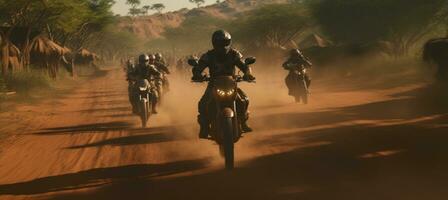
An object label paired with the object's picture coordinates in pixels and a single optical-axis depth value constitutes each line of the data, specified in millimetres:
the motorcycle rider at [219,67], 9453
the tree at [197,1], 189875
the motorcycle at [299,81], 19000
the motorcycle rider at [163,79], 21742
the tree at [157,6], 186250
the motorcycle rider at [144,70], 15891
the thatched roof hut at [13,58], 29766
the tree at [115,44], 103906
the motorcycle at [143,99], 15214
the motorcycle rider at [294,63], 18875
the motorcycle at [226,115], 8914
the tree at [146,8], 185688
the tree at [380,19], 40906
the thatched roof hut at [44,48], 35397
